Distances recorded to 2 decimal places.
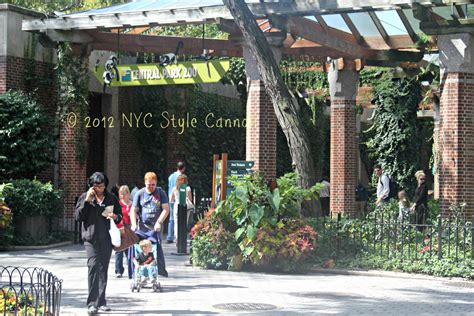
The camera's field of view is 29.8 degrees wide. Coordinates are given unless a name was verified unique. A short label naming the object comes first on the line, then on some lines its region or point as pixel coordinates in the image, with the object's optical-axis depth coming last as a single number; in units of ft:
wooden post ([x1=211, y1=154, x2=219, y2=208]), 55.77
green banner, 61.82
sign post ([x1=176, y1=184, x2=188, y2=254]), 57.77
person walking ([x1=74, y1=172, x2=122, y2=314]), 35.58
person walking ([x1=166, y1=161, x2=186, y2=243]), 64.08
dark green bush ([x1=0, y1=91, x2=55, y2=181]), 67.62
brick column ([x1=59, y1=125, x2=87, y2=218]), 71.87
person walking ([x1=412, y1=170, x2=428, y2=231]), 64.80
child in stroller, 41.39
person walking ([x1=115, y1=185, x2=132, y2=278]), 46.44
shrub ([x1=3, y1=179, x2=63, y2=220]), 62.95
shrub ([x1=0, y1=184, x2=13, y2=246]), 52.55
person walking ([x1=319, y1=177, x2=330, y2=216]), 91.61
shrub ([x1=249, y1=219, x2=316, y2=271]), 49.60
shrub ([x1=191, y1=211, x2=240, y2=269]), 50.88
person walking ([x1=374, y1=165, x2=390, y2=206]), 76.32
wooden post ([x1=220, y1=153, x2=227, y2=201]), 55.11
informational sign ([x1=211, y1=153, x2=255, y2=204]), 55.26
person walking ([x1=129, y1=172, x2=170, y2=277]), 44.16
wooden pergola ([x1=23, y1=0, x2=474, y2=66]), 59.41
